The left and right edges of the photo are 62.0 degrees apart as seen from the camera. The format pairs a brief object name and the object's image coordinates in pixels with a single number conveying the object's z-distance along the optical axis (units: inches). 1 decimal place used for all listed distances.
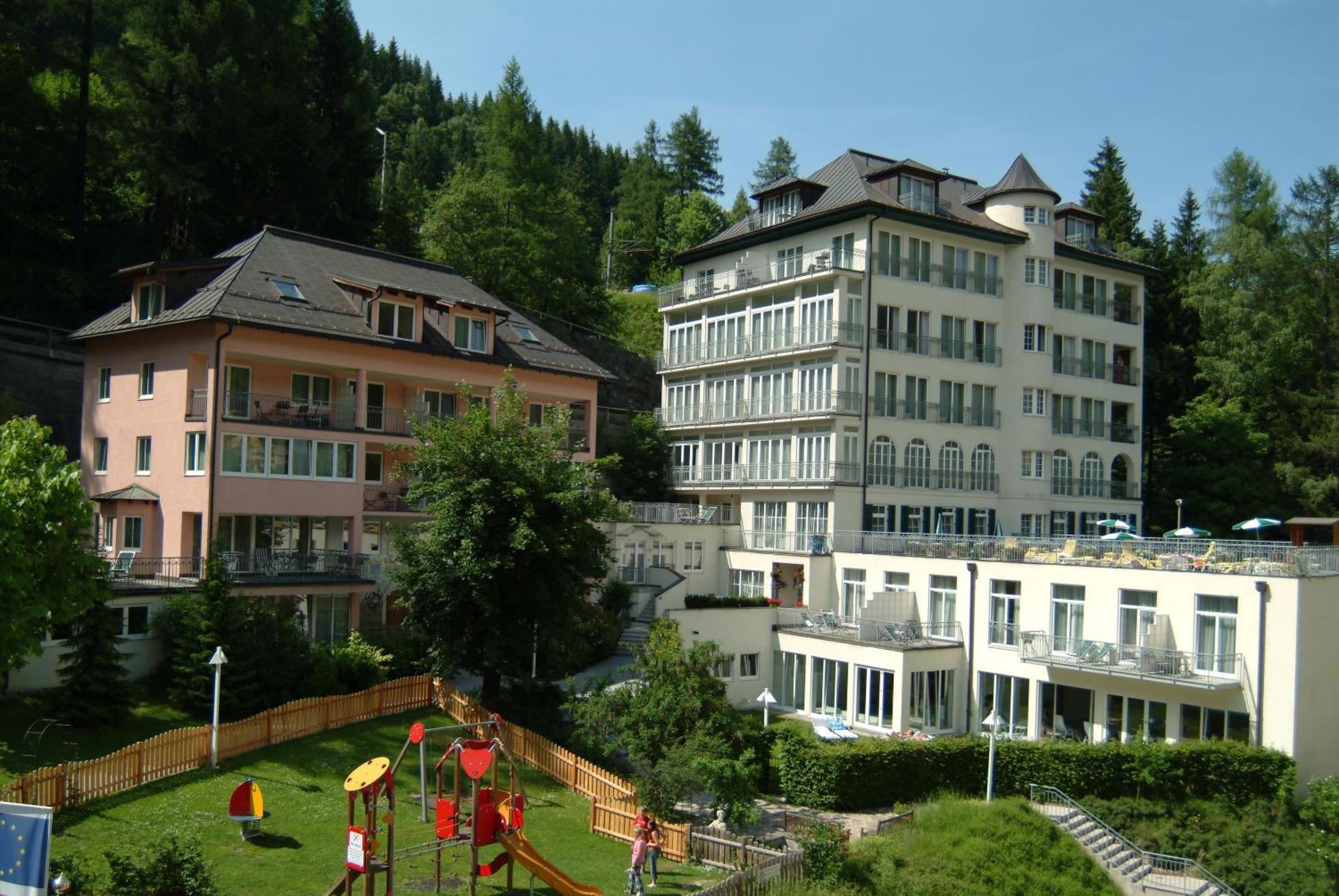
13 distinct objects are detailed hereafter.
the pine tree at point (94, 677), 975.0
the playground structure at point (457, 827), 679.7
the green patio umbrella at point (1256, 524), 1312.7
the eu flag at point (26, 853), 445.4
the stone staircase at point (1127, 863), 1013.8
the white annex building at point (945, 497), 1159.0
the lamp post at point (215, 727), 919.0
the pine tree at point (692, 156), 4106.8
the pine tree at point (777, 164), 4207.7
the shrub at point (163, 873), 624.1
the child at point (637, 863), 758.7
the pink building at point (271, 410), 1323.8
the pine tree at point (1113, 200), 2704.2
